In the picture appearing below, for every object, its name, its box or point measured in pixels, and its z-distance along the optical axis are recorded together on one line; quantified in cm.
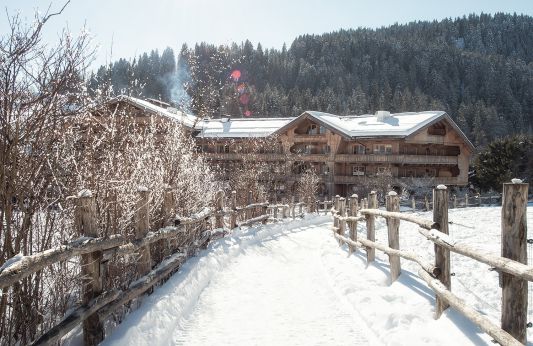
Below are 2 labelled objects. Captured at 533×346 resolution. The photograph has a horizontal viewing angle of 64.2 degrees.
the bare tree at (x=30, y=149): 317
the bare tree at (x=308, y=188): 3422
